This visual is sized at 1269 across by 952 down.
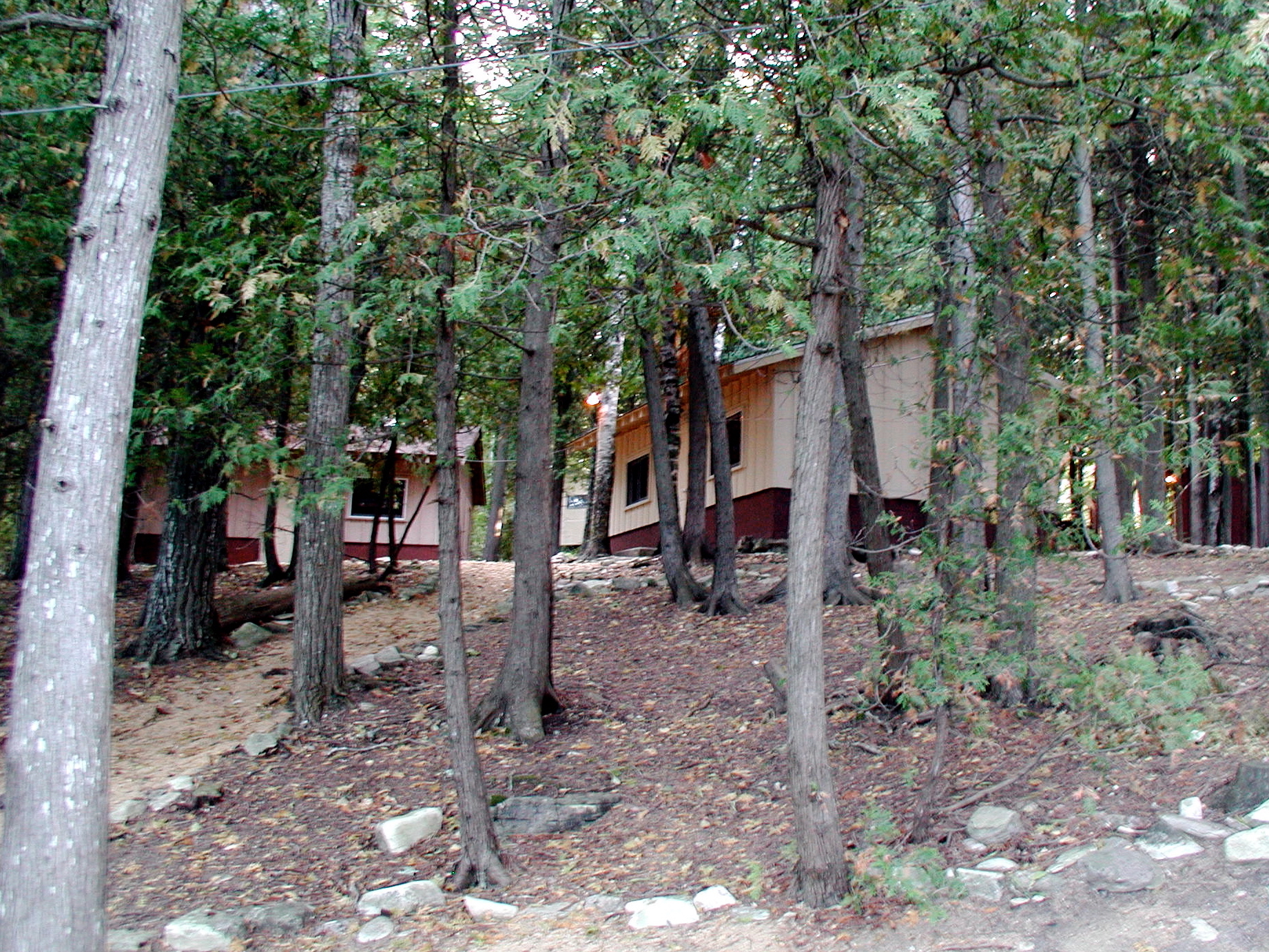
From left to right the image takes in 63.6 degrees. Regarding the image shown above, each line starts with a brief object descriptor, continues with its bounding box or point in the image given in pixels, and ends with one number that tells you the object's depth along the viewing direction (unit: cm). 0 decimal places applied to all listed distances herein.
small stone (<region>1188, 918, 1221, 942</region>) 472
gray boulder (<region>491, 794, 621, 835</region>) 716
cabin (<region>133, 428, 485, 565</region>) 1842
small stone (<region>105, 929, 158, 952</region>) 564
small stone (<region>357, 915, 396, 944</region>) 579
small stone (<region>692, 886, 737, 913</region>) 576
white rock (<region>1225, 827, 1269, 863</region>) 521
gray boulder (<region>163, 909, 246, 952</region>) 565
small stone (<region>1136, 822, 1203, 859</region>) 540
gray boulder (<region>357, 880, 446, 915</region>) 611
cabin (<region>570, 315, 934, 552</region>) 1680
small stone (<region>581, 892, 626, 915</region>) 593
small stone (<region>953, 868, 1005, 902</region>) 539
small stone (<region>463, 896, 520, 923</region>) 593
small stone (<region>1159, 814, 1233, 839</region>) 548
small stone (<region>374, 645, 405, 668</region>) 1091
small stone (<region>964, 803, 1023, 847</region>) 589
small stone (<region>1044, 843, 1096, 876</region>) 548
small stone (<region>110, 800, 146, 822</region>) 737
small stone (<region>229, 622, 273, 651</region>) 1186
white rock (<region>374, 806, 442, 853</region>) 693
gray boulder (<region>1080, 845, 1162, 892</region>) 521
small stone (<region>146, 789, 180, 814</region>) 757
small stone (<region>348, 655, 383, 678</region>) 1048
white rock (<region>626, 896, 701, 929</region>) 565
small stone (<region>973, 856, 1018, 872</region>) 561
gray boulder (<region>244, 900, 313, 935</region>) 589
